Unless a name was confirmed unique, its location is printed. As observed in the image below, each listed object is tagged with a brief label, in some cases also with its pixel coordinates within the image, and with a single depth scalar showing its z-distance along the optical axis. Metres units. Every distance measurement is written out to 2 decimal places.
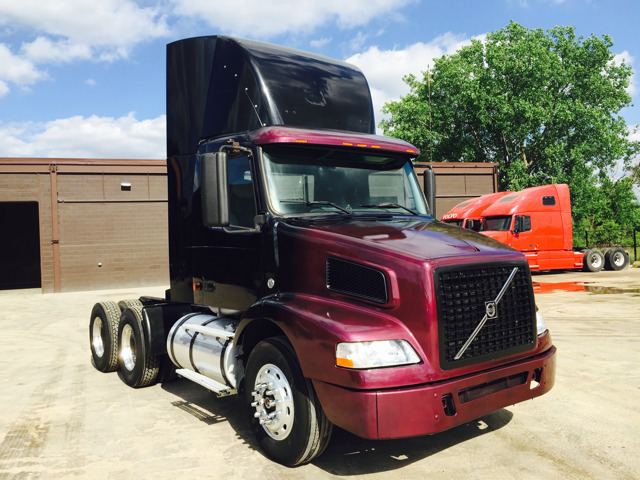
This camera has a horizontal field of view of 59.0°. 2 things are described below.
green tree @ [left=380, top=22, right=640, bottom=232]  36.03
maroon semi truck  3.83
